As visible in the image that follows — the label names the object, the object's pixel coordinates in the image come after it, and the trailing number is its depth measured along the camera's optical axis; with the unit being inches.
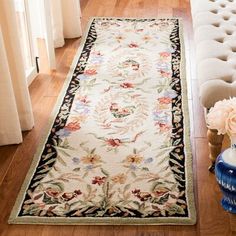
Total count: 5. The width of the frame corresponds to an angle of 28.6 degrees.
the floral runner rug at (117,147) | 74.6
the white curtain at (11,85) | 83.7
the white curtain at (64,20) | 131.3
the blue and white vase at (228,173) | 64.1
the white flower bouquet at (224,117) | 61.6
